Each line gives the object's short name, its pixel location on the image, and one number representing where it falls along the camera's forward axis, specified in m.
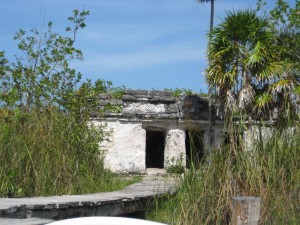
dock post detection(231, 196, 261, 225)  4.87
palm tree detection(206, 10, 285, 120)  14.96
